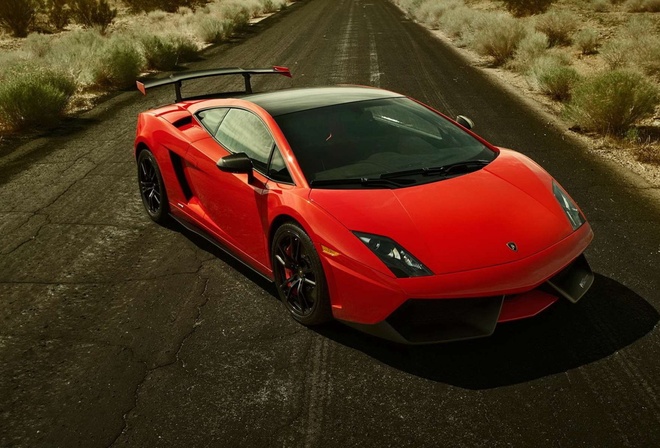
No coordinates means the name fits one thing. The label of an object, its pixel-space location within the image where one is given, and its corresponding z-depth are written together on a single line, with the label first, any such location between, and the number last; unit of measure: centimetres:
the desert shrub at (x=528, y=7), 2944
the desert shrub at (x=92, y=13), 3281
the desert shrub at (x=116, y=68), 1554
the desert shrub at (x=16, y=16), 3116
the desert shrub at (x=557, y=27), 2164
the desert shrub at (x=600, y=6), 2961
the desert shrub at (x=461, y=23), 2270
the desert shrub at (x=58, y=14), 3428
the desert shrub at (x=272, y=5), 4020
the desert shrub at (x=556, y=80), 1334
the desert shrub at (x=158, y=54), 1883
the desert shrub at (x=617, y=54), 1579
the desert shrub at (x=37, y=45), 2197
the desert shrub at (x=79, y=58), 1527
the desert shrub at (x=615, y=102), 1005
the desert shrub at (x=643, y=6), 2845
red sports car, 390
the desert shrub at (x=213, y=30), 2555
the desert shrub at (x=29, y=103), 1134
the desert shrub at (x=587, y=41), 1936
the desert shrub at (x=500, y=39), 1867
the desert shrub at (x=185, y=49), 2066
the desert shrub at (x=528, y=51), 1677
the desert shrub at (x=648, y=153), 873
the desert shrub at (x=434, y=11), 3006
